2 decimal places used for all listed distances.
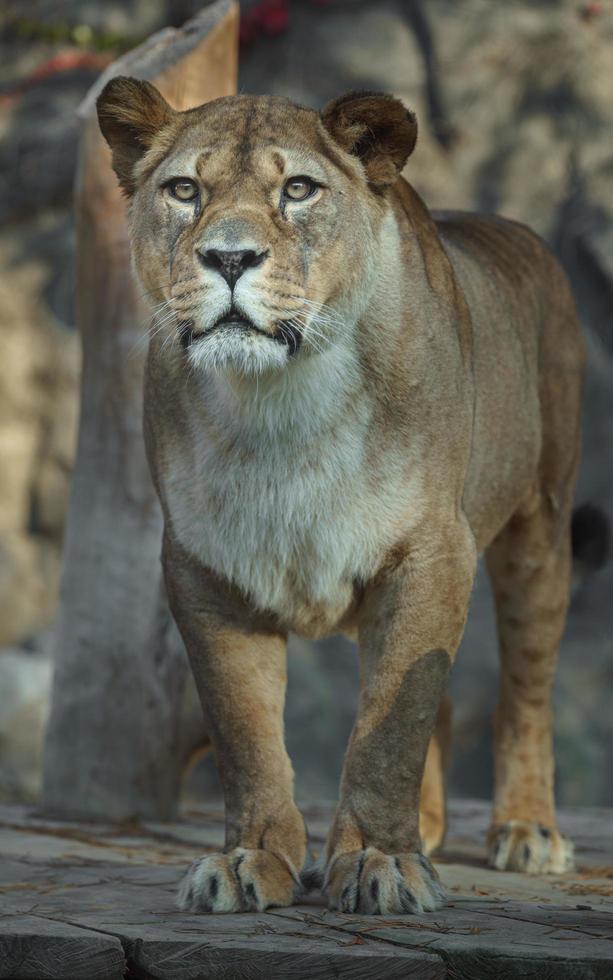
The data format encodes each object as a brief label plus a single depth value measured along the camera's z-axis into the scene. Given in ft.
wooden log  31.60
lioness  19.84
